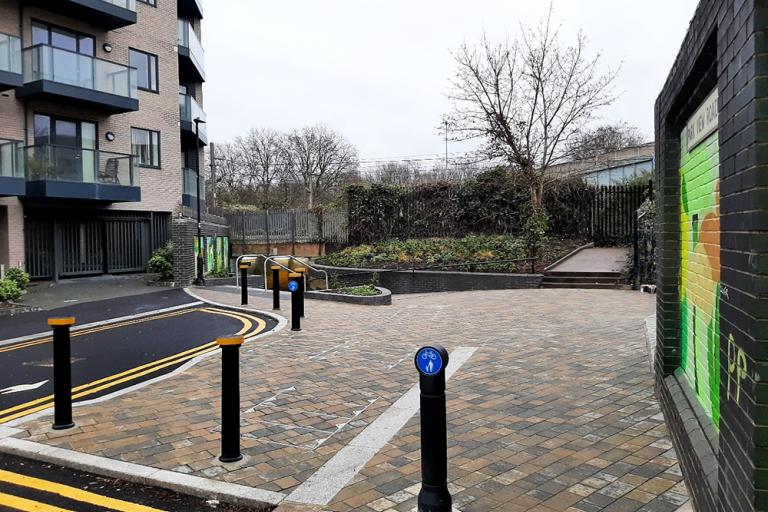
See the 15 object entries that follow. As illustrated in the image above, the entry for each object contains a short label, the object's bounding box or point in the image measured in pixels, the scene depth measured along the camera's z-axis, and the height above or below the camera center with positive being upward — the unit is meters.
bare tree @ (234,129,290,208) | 56.28 +8.46
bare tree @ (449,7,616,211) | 23.86 +5.05
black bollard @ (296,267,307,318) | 10.83 -0.88
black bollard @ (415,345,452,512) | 3.39 -1.10
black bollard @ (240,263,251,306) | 14.30 -1.03
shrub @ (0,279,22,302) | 13.94 -0.91
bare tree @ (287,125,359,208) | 53.59 +8.07
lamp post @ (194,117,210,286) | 19.52 -0.27
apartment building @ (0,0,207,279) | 18.39 +4.27
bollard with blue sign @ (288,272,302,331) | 10.44 -0.98
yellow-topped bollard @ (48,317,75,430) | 5.20 -1.10
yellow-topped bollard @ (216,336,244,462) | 4.47 -1.18
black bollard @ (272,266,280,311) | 13.21 -1.03
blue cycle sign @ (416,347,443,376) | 3.39 -0.68
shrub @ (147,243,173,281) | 19.31 -0.50
